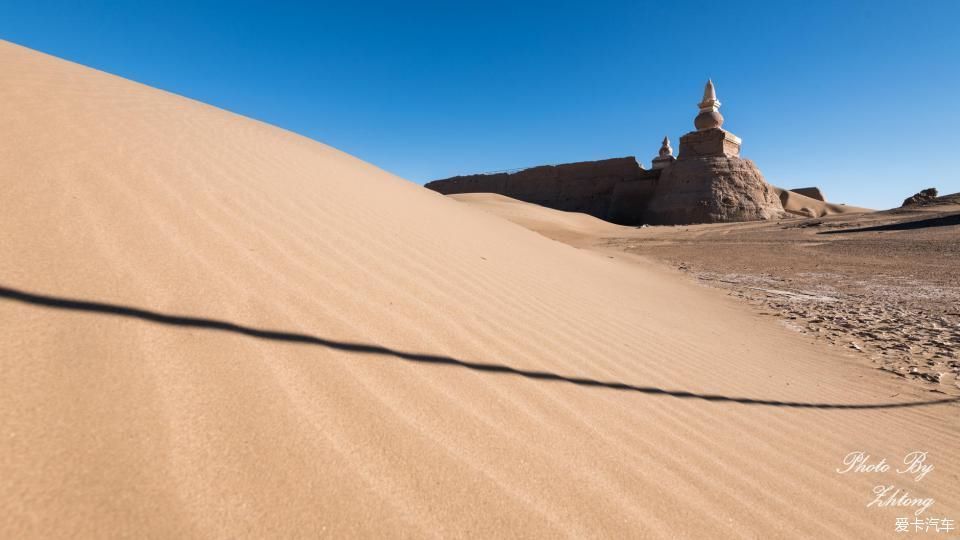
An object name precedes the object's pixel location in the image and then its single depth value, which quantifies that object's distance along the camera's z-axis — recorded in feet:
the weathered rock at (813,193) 135.54
